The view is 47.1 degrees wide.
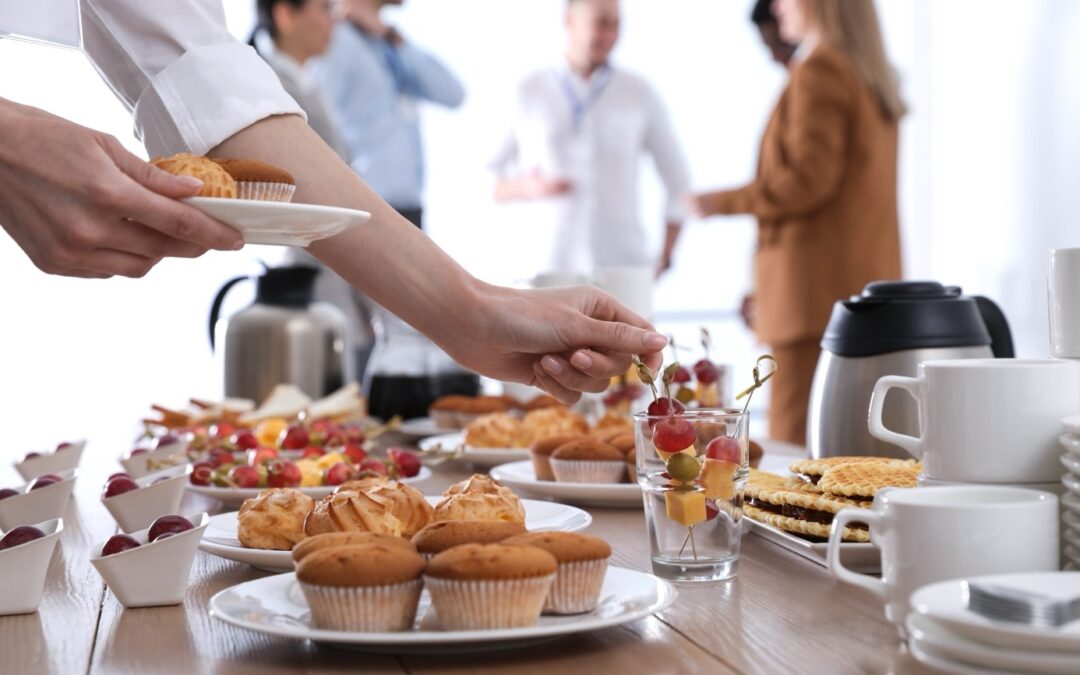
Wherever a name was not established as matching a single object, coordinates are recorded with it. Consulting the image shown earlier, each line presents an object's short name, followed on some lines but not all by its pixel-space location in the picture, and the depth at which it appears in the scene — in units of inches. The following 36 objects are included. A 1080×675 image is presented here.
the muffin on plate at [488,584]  27.8
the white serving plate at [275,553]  37.5
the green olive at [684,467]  35.4
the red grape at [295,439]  63.6
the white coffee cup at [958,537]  27.2
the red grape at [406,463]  55.8
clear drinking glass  35.9
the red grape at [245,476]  52.5
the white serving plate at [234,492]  50.4
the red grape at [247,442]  64.4
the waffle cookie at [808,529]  36.1
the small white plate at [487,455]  65.3
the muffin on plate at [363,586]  28.0
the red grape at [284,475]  52.1
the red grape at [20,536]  35.4
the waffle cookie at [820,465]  42.7
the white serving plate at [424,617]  27.9
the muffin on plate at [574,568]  29.5
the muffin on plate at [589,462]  52.7
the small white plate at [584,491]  50.3
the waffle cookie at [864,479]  38.6
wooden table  28.5
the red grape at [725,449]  35.8
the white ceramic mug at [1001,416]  31.4
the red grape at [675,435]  35.9
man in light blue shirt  169.6
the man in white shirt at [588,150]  183.8
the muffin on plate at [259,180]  39.2
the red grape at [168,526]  35.7
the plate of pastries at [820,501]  36.4
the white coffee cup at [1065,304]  37.8
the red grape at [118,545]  34.9
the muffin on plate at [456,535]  30.1
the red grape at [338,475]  51.8
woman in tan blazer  142.2
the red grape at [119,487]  46.0
